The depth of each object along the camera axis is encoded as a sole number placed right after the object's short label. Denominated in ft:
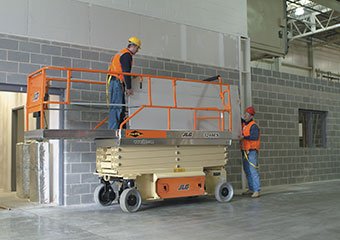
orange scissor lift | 22.93
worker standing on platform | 24.00
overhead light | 54.49
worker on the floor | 30.45
